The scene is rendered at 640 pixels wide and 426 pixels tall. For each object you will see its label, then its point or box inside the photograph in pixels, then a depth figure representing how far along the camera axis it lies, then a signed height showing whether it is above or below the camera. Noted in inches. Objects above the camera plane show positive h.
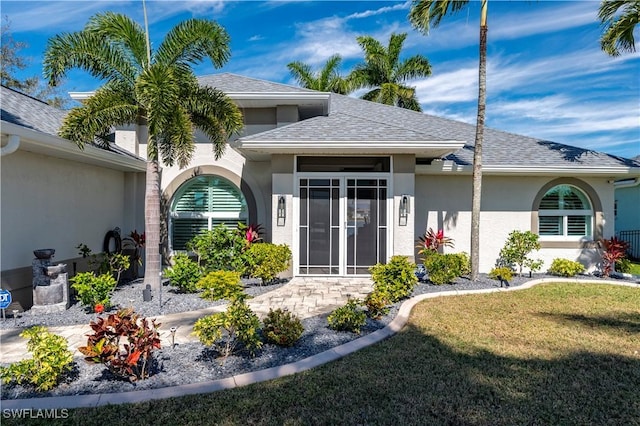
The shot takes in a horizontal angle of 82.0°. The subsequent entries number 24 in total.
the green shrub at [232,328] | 197.5 -63.7
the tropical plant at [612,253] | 468.4 -50.6
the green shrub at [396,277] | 319.3 -56.6
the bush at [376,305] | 274.7 -68.9
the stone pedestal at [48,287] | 302.2 -63.1
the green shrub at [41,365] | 166.7 -70.5
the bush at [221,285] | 243.0 -48.9
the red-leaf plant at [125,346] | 172.1 -64.2
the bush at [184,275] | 361.1 -62.2
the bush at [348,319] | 245.4 -71.5
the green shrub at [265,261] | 388.0 -51.4
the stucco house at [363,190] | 431.5 +29.1
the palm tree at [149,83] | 325.4 +120.5
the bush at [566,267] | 463.2 -68.3
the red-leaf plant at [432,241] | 463.8 -35.9
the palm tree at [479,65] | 403.2 +165.7
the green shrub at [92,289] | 295.7 -63.0
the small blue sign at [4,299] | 256.5 -61.6
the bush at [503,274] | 401.4 -66.5
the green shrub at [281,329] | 219.1 -70.9
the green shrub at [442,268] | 395.2 -59.0
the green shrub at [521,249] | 462.0 -45.4
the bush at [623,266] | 498.0 -70.9
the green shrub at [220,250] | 392.5 -40.4
